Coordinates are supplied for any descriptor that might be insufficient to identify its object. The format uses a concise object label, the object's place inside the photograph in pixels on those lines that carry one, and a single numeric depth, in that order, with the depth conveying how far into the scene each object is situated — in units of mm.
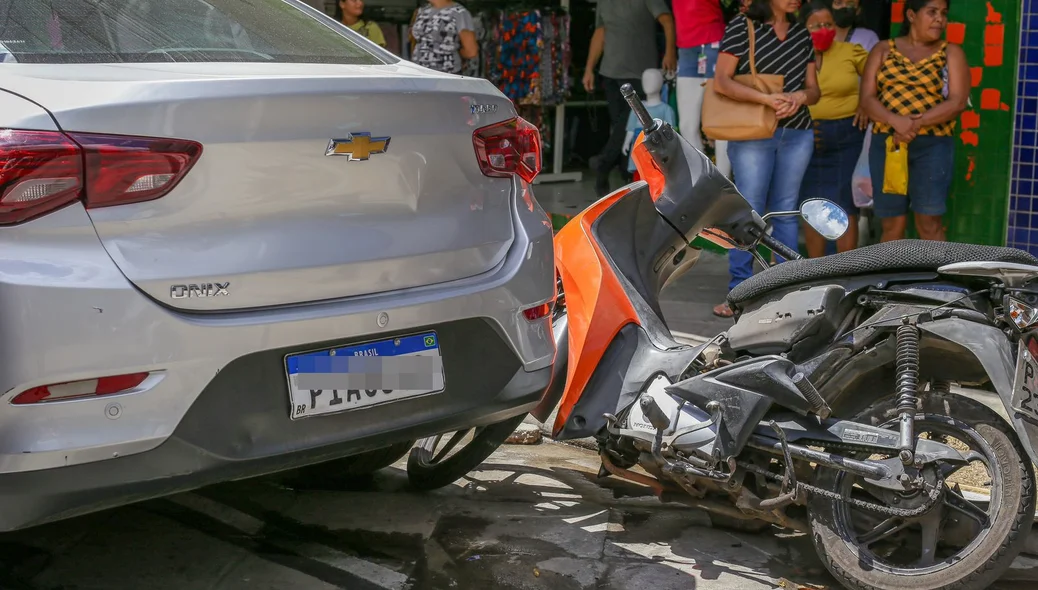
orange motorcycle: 3092
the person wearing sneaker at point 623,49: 8867
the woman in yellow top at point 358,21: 9078
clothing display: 10547
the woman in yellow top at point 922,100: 6250
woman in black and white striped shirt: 6121
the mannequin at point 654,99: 8461
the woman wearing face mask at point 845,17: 6910
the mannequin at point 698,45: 7586
